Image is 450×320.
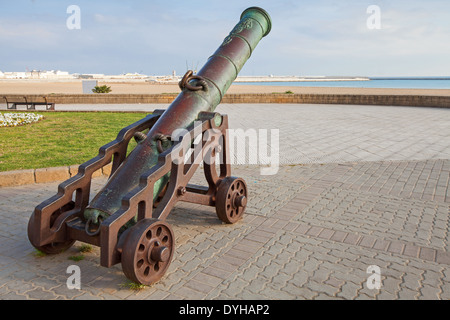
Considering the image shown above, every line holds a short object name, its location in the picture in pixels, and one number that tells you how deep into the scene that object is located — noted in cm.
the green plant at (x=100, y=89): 2698
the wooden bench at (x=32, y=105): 1661
